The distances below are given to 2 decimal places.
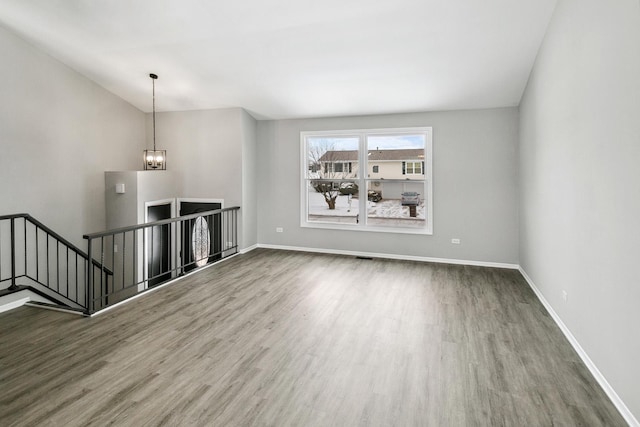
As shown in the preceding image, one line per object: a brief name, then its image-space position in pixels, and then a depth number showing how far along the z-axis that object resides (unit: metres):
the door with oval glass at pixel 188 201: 6.82
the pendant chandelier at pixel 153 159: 6.11
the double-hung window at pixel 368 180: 6.24
